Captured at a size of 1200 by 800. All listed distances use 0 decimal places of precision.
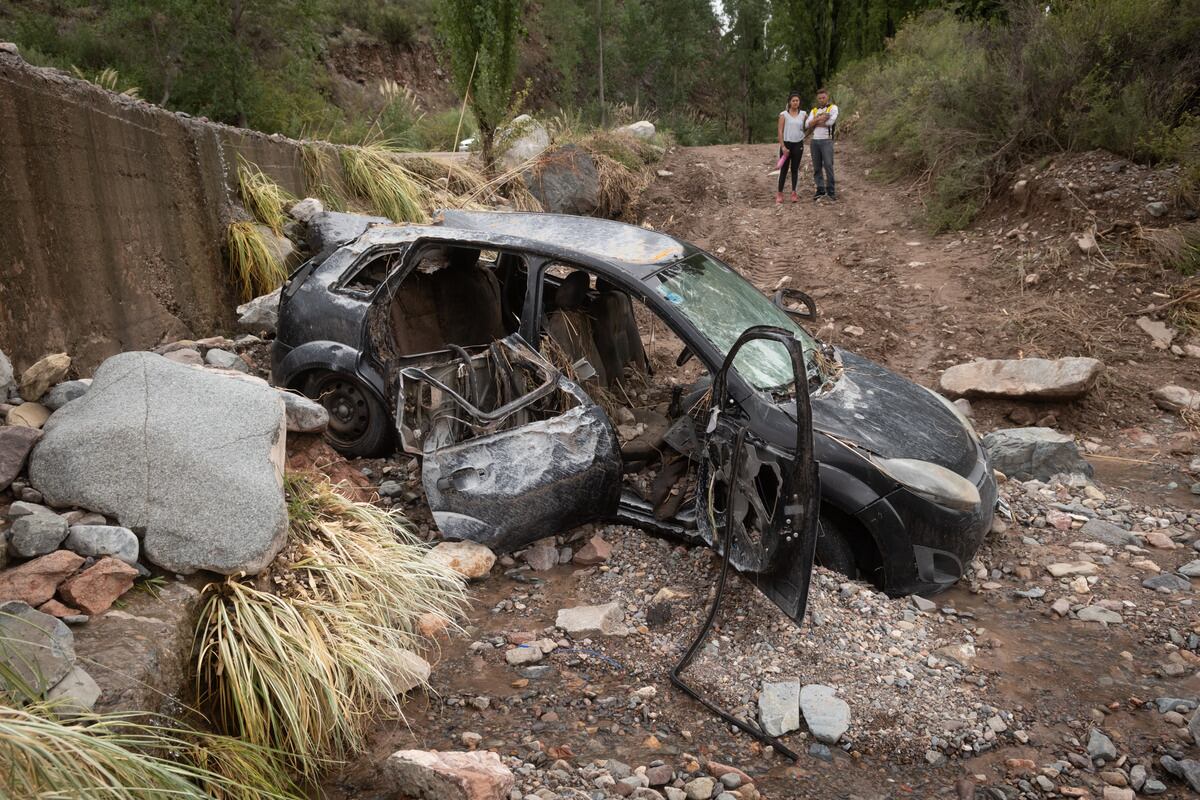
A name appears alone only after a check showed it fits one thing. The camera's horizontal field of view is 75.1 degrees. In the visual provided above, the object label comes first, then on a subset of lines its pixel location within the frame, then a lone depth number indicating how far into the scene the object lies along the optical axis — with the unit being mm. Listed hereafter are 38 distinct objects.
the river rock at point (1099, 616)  3633
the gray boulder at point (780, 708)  2977
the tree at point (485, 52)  10438
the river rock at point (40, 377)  3734
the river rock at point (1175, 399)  6305
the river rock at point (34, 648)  2186
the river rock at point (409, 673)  3068
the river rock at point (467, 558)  3902
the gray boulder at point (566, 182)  10914
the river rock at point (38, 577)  2586
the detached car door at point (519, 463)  3896
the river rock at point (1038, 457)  5219
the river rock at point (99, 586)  2666
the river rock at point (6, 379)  3598
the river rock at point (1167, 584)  3846
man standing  11094
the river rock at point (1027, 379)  6191
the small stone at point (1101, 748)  2787
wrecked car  3521
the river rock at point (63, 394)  3752
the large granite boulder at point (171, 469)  3045
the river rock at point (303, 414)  4176
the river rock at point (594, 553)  4027
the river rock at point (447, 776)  2414
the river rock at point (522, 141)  11188
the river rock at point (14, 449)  3043
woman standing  11462
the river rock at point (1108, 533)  4355
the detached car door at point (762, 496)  3047
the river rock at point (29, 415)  3490
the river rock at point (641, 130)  15062
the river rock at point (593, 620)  3555
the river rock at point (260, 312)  6234
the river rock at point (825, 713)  2924
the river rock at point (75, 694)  2172
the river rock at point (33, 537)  2766
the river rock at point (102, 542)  2863
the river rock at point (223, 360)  5188
